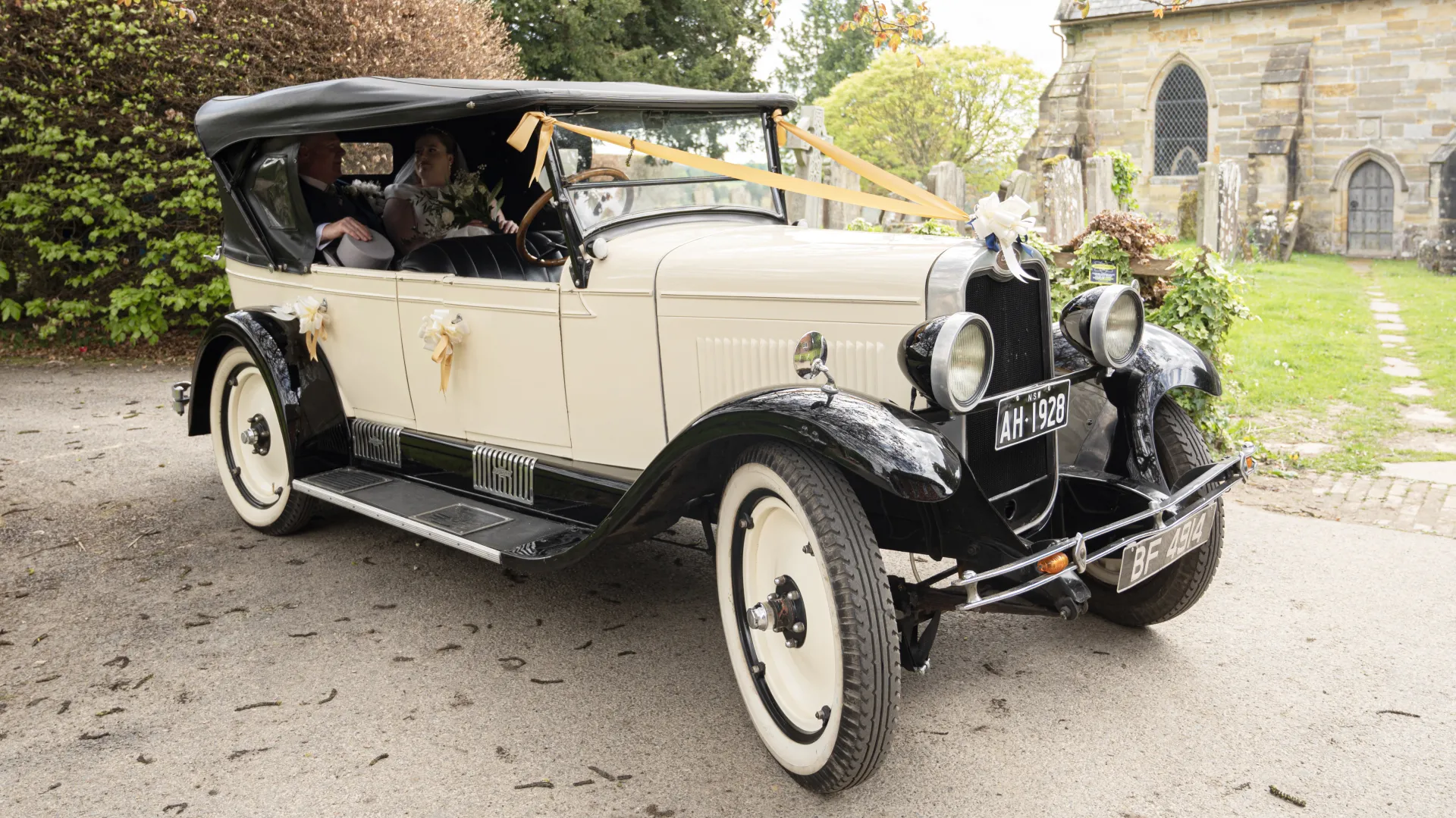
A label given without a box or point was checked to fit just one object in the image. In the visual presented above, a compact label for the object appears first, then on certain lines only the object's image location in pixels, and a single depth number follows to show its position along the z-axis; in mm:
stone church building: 17406
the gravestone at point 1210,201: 11031
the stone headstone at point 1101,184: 8398
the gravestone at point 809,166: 9445
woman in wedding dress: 4738
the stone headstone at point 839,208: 9555
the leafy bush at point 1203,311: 5770
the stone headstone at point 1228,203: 11875
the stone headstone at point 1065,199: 7973
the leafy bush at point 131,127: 8422
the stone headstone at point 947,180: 9688
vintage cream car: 2795
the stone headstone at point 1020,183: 9930
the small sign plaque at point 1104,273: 5809
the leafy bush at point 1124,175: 8062
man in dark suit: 4930
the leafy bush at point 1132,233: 6000
